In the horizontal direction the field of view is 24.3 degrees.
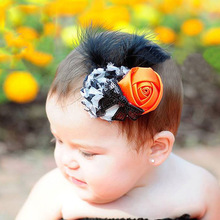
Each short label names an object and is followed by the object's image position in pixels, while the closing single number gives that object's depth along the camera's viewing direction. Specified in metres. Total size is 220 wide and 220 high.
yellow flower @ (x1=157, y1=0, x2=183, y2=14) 3.89
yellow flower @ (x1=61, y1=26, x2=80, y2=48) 3.31
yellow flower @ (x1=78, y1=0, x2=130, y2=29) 3.41
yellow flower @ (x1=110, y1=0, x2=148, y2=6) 3.82
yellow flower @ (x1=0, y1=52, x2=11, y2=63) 2.25
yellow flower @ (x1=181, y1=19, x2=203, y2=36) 3.80
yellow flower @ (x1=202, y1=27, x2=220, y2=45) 3.67
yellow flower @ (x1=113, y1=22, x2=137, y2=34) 3.21
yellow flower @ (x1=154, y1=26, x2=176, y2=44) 3.56
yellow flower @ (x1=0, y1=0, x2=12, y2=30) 2.55
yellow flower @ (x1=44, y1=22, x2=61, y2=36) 3.37
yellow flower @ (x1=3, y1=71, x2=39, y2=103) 3.08
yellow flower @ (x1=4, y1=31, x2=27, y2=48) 2.22
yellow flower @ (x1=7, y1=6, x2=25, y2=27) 3.09
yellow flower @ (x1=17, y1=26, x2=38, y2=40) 3.14
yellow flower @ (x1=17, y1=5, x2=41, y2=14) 3.20
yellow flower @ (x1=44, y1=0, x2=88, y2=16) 3.35
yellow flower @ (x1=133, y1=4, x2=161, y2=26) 3.67
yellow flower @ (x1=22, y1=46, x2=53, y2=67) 3.24
